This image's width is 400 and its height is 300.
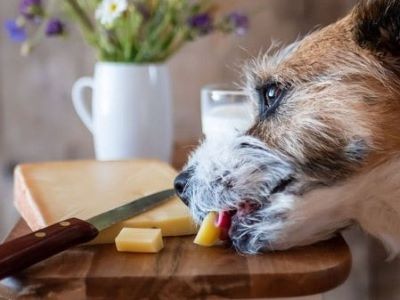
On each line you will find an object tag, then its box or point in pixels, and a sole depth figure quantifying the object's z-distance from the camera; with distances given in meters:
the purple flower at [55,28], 1.30
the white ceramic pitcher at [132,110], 1.23
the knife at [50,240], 0.65
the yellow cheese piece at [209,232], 0.76
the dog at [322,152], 0.71
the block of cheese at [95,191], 0.81
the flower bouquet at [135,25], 1.20
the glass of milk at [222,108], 1.05
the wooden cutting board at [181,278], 0.65
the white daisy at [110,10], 1.18
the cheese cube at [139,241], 0.73
